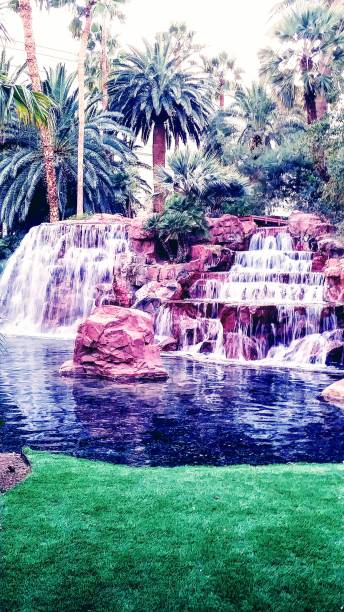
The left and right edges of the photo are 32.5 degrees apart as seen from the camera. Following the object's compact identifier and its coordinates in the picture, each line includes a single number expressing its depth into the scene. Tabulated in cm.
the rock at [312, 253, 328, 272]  2136
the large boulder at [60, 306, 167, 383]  1264
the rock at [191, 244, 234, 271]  2272
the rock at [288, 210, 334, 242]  2369
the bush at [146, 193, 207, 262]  2330
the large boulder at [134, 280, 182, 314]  1983
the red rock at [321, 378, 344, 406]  1054
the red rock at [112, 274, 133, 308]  2138
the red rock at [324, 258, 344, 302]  1808
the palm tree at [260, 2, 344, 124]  3014
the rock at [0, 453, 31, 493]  546
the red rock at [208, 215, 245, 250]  2430
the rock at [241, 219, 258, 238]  2447
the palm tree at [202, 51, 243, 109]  4597
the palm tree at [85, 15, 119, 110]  3491
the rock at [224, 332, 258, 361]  1680
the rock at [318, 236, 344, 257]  2203
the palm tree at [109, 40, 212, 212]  3397
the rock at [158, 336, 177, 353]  1784
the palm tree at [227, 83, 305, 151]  3431
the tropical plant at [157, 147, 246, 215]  2764
